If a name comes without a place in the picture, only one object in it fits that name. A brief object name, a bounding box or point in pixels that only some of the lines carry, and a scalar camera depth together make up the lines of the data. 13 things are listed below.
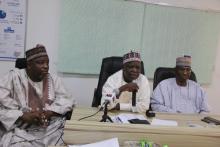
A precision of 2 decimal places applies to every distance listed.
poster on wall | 3.43
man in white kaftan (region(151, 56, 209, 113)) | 2.85
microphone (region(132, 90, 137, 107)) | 2.33
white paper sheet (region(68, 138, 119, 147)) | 1.38
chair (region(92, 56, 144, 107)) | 2.97
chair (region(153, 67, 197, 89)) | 3.11
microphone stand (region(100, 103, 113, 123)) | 1.83
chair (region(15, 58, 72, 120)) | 2.71
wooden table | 1.45
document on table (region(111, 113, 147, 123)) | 1.95
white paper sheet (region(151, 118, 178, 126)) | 2.01
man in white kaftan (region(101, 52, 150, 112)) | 2.58
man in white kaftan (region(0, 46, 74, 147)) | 2.23
